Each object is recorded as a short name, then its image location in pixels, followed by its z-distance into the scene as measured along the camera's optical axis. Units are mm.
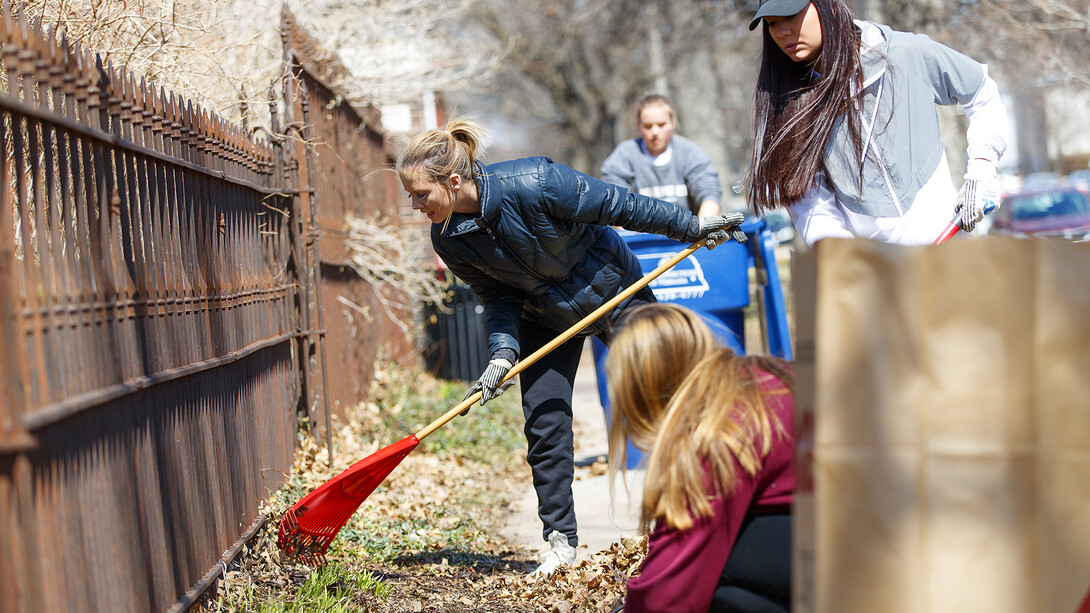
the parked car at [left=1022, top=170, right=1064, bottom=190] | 37612
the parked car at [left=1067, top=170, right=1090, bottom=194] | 36434
